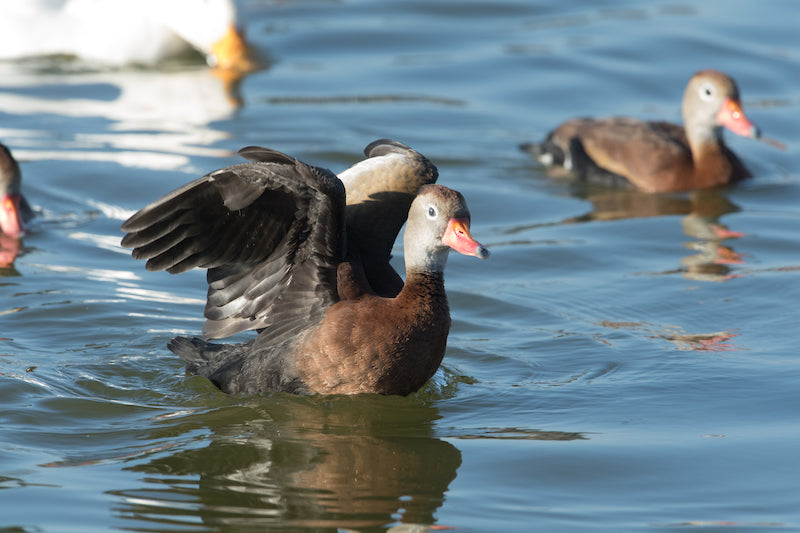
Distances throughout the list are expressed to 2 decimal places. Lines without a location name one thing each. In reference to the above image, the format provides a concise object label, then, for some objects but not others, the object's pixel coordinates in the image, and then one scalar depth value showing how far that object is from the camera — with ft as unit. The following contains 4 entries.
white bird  85.87
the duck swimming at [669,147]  66.54
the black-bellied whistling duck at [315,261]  35.91
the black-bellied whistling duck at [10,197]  57.31
